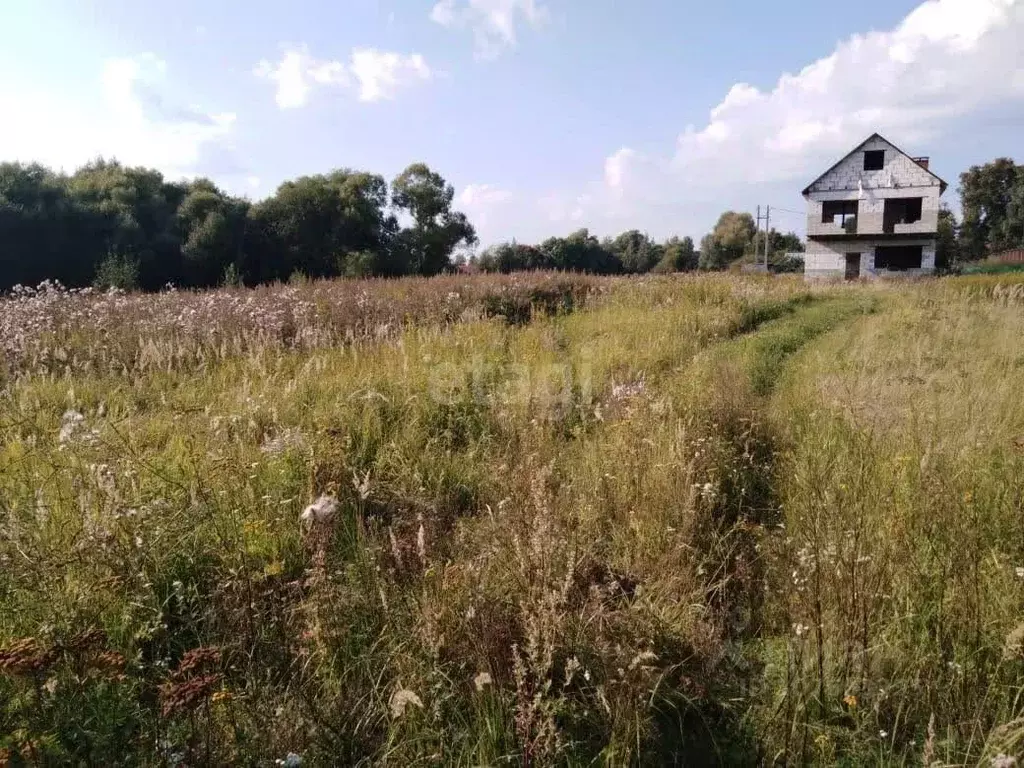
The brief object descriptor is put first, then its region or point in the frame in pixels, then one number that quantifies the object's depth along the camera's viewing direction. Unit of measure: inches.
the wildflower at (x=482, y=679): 68.5
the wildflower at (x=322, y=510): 87.5
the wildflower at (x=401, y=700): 65.7
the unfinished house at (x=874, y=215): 1138.0
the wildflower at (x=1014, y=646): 70.8
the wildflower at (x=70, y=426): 105.2
